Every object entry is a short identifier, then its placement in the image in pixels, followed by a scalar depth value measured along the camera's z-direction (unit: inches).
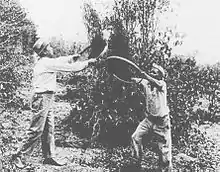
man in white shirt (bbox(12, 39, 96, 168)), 203.2
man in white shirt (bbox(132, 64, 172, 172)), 197.8
